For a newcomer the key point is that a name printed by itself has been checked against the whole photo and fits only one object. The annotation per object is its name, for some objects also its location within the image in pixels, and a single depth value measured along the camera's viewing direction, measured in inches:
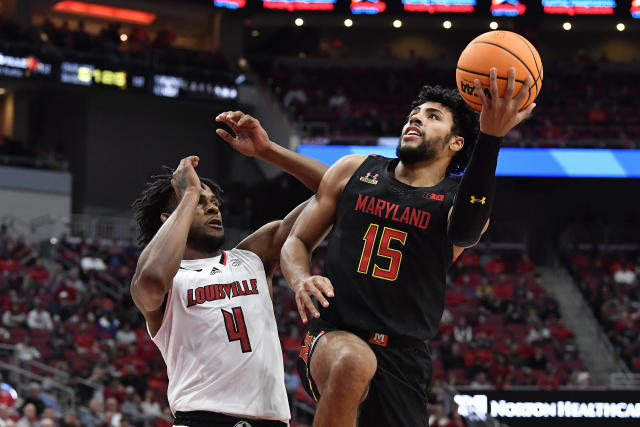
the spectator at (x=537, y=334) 802.2
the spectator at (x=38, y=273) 733.9
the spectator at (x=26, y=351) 578.2
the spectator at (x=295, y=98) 1089.4
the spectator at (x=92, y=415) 514.0
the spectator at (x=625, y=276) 927.0
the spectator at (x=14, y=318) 641.0
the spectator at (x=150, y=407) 543.5
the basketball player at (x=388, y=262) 179.8
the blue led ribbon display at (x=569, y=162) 988.6
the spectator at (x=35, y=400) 510.3
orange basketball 173.9
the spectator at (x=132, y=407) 531.5
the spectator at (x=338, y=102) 1096.8
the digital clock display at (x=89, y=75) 1011.9
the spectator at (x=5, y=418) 452.0
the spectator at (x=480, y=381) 691.4
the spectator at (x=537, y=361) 759.1
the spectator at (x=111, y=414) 507.2
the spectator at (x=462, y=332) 778.2
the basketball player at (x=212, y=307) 206.7
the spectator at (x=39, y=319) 649.0
